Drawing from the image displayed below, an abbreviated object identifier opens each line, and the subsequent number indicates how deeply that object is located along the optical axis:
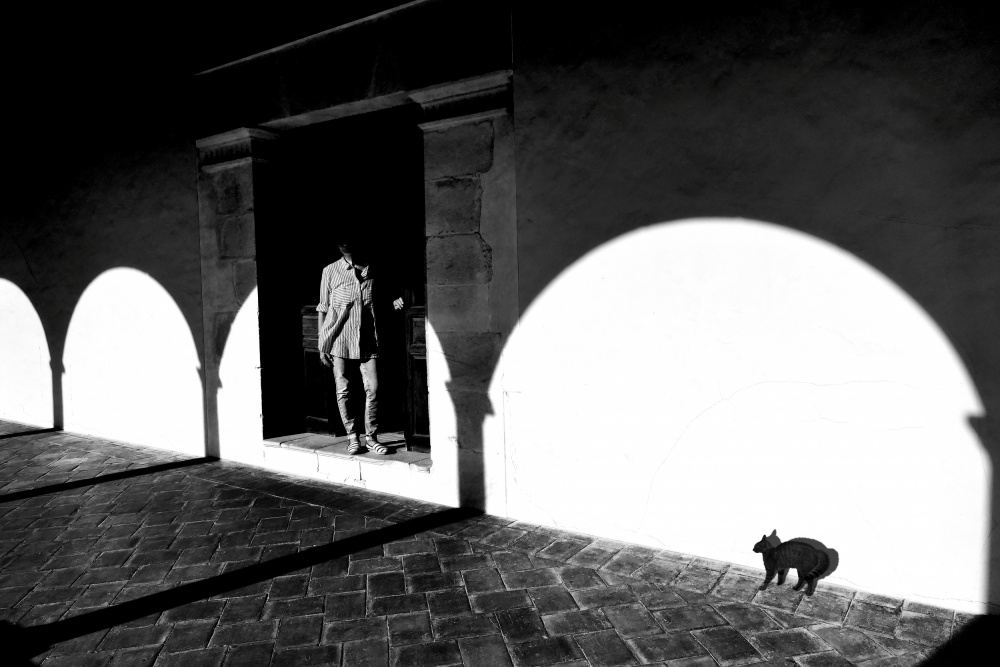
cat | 3.19
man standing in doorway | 5.12
